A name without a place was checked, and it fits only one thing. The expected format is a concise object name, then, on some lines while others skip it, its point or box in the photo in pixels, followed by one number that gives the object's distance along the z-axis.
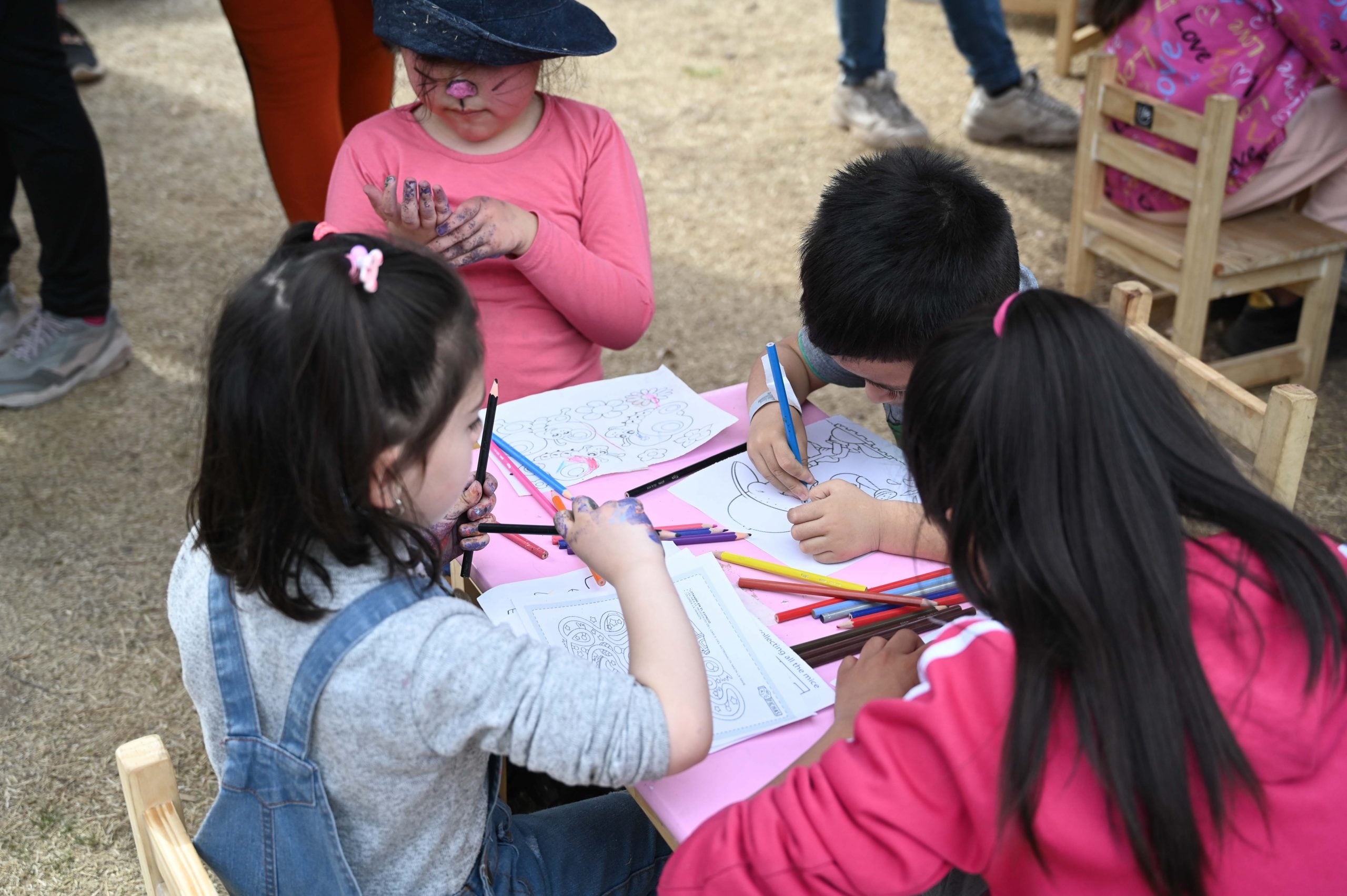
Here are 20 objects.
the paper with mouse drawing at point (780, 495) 1.30
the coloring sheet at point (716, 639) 1.02
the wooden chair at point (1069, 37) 4.52
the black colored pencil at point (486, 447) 1.22
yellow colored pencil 1.19
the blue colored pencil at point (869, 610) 1.14
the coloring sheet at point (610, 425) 1.46
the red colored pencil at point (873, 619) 1.13
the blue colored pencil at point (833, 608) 1.14
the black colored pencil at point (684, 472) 1.37
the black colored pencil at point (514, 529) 1.21
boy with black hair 1.33
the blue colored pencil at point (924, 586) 1.18
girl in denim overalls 0.83
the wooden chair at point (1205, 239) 2.60
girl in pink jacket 0.75
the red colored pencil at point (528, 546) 1.26
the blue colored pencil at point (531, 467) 1.38
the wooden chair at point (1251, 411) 1.20
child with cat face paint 1.54
